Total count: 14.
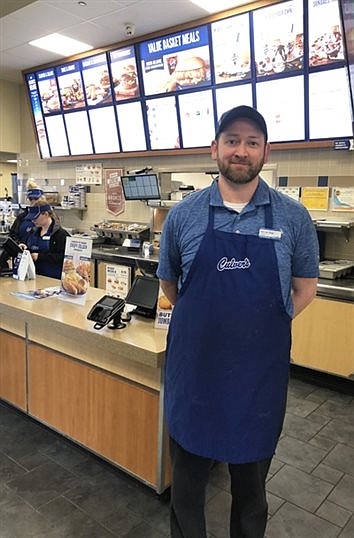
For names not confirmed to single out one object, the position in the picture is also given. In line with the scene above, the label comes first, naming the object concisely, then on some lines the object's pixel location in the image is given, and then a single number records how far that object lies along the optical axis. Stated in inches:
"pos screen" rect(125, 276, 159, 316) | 92.0
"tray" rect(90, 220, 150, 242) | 217.8
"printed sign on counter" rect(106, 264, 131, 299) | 99.6
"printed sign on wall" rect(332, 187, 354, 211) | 156.5
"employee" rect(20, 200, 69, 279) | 140.5
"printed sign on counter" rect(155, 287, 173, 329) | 85.3
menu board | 148.5
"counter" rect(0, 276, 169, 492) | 83.3
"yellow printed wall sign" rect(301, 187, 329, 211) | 162.7
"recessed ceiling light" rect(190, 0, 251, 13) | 159.9
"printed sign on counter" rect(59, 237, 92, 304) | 101.1
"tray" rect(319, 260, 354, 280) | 143.9
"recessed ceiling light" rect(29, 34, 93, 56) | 201.9
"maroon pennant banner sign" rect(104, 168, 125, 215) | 232.2
